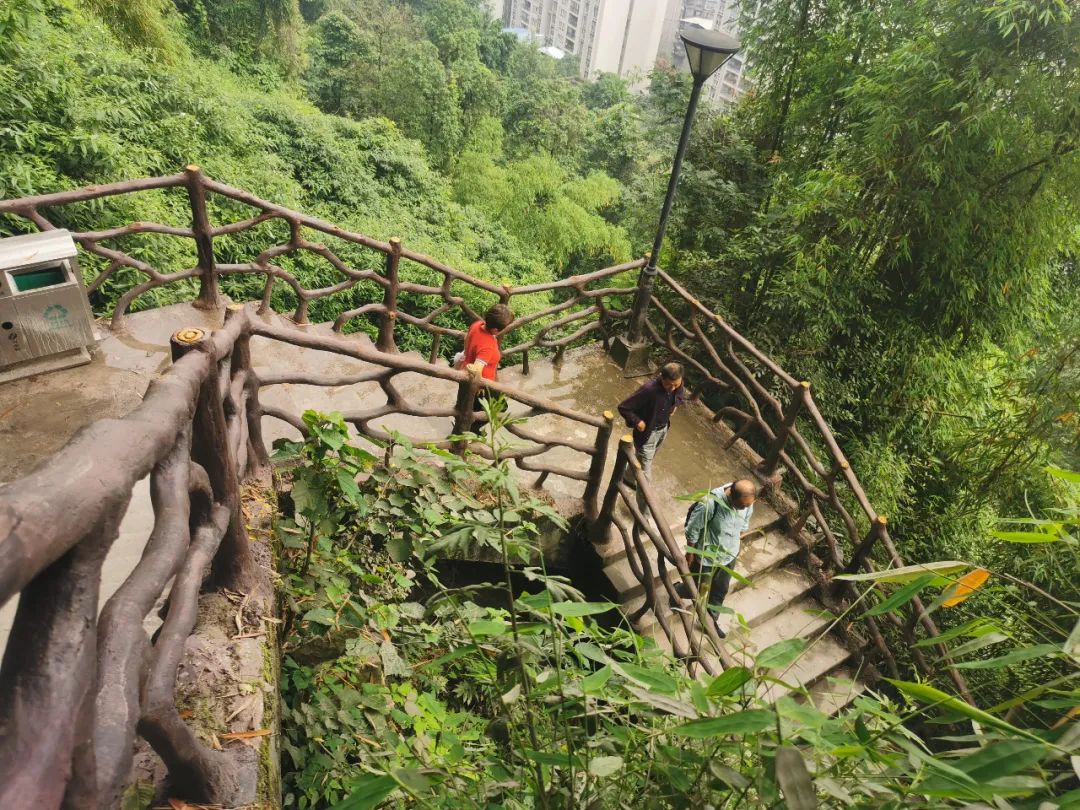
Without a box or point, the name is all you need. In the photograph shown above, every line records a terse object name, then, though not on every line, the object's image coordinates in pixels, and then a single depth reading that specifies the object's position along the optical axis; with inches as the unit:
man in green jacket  170.1
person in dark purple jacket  194.7
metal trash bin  166.1
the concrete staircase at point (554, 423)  169.8
